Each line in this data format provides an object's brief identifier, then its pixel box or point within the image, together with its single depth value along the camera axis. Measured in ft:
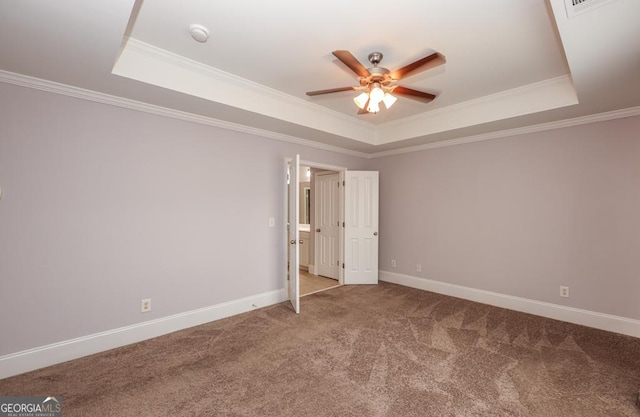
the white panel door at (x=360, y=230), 17.20
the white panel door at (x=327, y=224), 18.21
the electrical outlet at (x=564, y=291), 11.69
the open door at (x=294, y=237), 12.63
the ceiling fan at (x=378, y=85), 7.16
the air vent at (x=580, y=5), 5.44
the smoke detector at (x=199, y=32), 7.34
